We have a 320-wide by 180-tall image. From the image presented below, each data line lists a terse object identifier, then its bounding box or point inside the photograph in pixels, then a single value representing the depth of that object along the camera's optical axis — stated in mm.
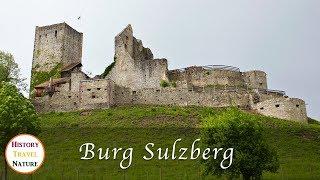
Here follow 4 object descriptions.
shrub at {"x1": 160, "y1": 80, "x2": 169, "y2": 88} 65994
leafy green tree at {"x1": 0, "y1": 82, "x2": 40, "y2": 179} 31031
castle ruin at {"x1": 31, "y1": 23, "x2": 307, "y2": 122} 60844
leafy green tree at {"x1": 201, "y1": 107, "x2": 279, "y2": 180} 26641
